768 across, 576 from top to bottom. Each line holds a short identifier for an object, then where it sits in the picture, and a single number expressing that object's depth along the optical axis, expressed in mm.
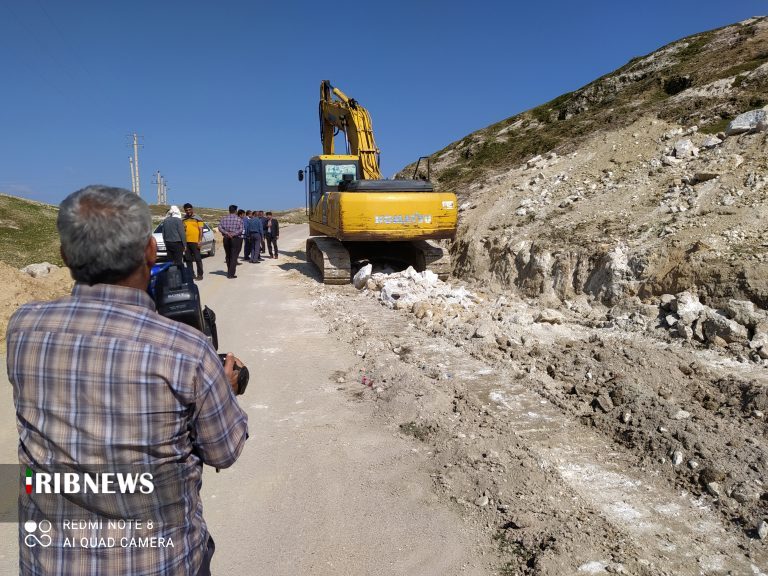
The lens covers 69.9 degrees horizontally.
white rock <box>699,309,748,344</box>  5891
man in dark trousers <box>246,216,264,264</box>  15859
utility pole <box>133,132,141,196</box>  56562
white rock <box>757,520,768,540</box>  3106
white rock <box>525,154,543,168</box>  14733
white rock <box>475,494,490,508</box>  3529
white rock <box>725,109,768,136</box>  10055
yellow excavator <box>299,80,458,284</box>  10961
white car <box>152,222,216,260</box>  18375
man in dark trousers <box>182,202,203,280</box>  12562
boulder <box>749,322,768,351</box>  5695
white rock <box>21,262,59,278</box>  11017
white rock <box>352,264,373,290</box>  11422
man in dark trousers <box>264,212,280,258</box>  17531
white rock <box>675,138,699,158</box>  10914
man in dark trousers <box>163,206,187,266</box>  11008
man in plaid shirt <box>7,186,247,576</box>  1508
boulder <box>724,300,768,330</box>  6020
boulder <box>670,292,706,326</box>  6418
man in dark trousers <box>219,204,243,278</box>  13328
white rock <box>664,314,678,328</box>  6539
